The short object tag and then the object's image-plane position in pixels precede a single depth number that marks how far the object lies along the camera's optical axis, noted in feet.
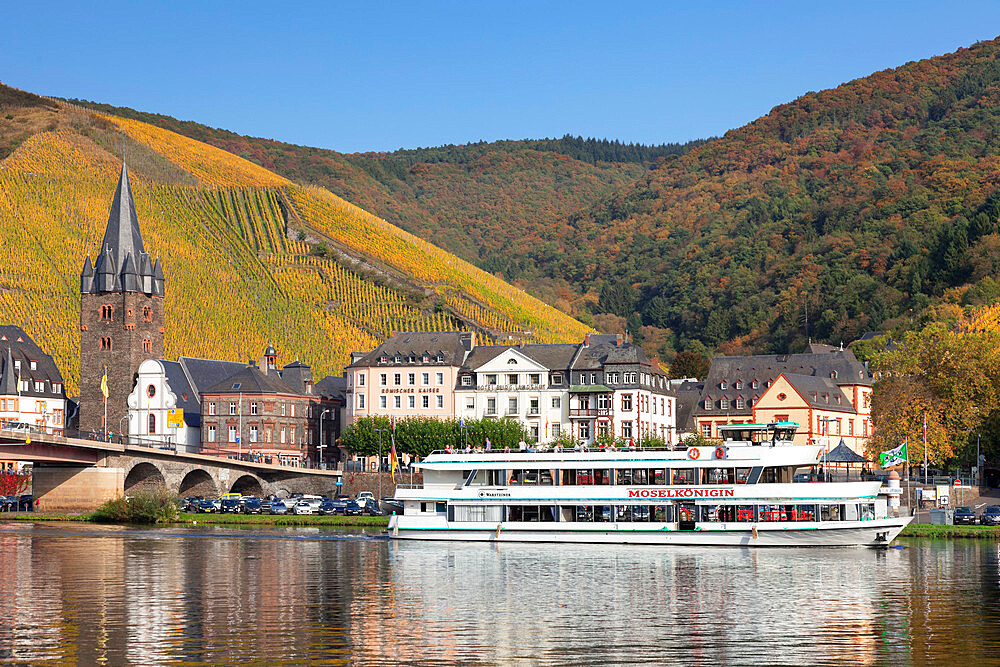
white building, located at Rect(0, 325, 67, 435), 463.83
